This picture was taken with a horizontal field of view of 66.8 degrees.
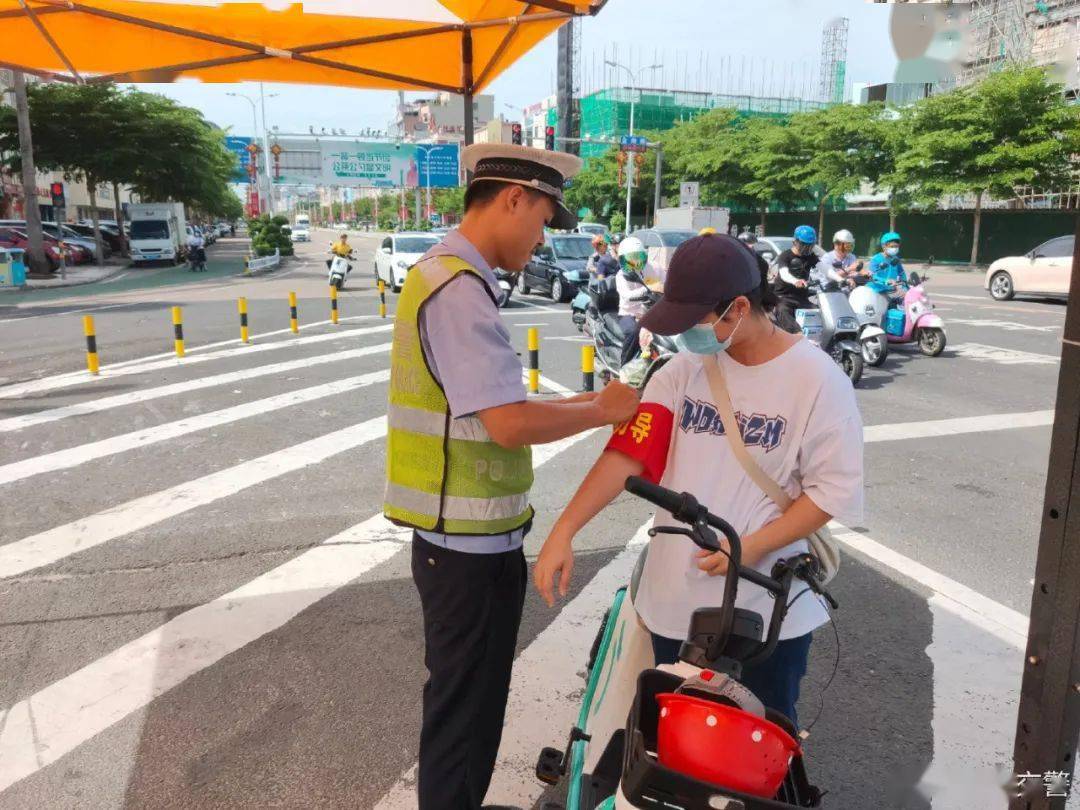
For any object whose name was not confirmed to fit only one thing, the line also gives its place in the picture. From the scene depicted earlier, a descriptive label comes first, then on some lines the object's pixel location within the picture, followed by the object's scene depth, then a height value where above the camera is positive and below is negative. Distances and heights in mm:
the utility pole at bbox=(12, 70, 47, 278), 26062 +1870
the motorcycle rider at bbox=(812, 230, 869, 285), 10898 -457
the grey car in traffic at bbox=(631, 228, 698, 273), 20984 -260
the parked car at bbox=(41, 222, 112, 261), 36344 -559
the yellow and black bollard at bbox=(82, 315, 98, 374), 10227 -1505
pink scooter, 11828 -1344
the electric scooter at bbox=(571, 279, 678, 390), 9516 -1216
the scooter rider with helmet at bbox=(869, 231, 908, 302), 11422 -560
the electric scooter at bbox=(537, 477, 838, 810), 1286 -830
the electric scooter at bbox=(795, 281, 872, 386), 9883 -1188
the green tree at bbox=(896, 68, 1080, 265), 28062 +3142
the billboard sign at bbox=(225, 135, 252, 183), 59750 +5780
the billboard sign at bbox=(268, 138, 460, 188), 60038 +4666
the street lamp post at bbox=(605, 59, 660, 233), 46469 +10324
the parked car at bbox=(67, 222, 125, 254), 42575 -378
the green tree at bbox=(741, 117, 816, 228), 43531 +3553
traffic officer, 2059 -546
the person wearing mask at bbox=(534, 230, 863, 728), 1970 -553
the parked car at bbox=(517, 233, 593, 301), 21234 -990
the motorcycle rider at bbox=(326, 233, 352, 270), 24047 -626
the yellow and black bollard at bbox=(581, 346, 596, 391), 8180 -1348
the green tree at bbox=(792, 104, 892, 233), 38812 +3818
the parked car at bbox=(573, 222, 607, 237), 39812 -18
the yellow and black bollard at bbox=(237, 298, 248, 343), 12992 -1464
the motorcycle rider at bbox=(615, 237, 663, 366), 9383 -667
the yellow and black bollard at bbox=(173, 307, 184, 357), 11508 -1441
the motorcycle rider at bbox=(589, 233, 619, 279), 14047 -643
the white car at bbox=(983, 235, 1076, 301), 19375 -1056
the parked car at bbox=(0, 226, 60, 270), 30375 -613
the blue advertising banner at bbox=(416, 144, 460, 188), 55750 +4172
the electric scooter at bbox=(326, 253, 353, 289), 23719 -1203
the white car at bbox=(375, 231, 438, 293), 23141 -763
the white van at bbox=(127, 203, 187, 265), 37375 -323
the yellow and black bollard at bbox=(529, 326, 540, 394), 9102 -1513
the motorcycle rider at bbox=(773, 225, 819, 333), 9992 -526
